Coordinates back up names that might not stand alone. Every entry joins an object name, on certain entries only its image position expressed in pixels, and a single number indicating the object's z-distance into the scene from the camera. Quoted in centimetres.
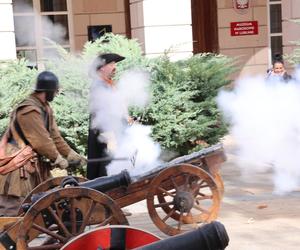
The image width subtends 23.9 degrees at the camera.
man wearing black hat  743
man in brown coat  620
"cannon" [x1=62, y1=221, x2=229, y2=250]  408
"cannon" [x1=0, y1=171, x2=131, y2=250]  537
